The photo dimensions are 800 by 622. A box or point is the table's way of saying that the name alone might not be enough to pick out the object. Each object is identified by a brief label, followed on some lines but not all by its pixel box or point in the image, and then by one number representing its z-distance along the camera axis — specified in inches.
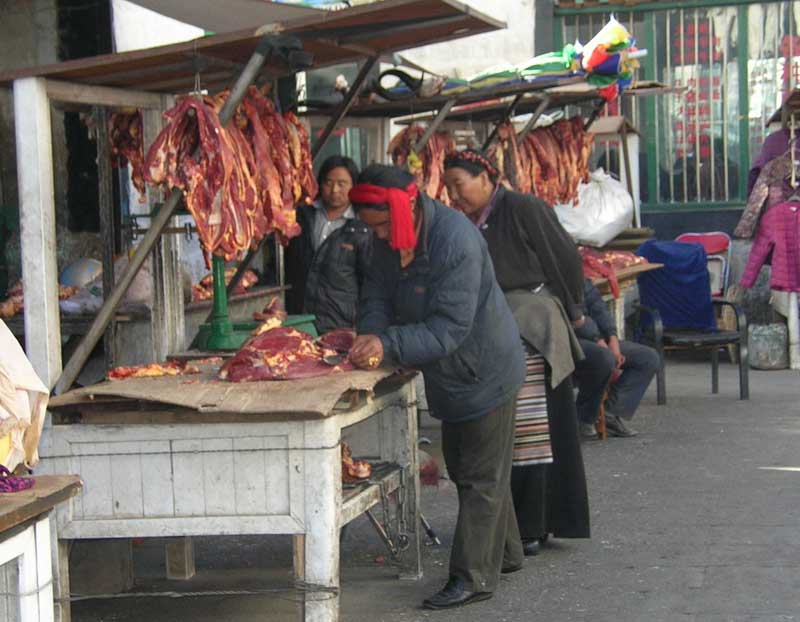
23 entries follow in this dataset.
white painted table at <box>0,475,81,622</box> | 130.9
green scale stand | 243.1
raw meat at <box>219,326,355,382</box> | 208.5
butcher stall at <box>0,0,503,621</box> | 192.9
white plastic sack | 489.7
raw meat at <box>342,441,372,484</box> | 223.3
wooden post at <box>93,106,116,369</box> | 230.8
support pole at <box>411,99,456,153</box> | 343.6
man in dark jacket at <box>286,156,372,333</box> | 298.2
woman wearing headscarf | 245.8
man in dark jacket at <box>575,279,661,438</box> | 328.8
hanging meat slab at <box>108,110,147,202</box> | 241.3
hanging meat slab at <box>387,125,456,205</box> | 361.7
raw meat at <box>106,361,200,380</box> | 217.6
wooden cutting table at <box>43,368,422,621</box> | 191.5
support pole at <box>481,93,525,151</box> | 374.7
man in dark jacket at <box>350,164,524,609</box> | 208.5
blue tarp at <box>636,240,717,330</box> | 426.3
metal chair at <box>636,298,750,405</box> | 412.2
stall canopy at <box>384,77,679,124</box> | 344.8
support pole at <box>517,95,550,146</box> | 387.2
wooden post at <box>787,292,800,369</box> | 483.8
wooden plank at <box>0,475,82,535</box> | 128.4
